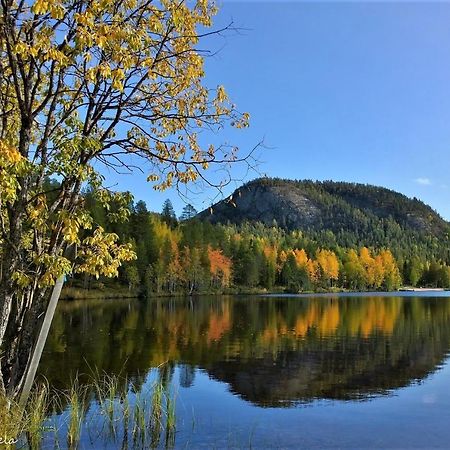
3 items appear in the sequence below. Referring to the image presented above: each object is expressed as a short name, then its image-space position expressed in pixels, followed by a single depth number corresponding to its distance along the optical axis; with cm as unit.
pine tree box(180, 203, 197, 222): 16628
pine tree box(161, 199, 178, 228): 14312
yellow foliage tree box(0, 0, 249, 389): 824
